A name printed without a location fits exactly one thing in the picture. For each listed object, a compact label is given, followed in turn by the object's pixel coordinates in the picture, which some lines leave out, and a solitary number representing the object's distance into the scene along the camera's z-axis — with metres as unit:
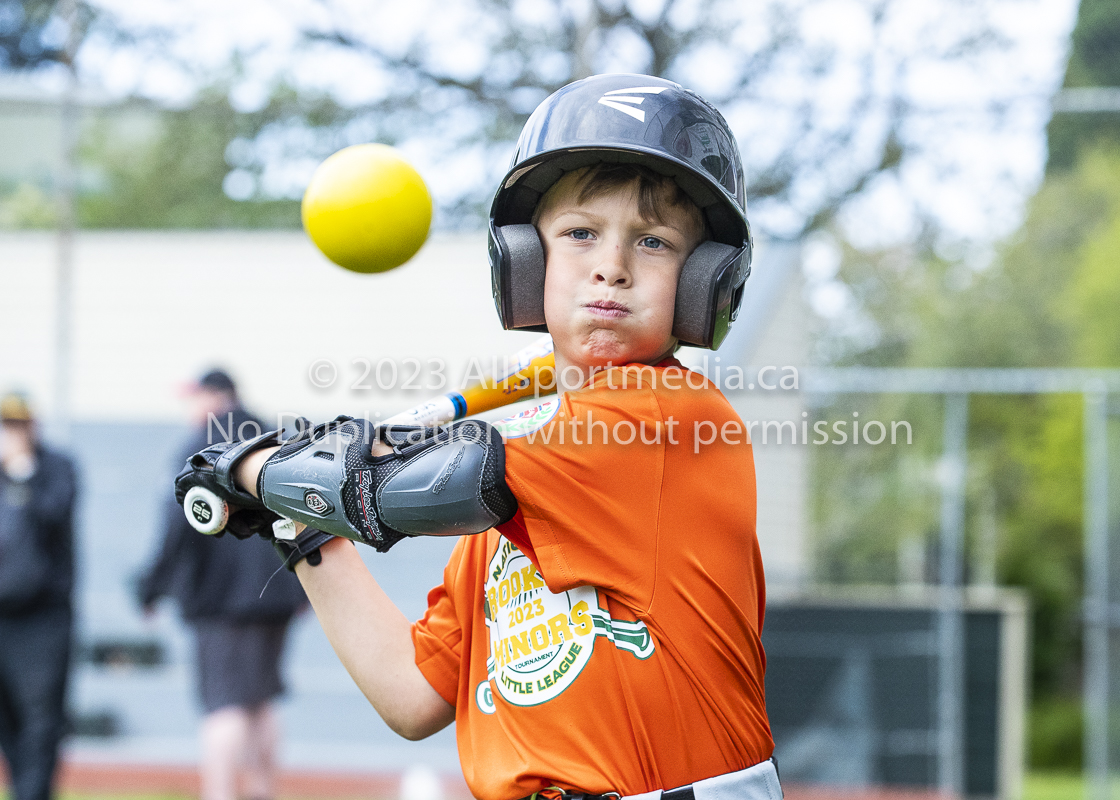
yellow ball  4.04
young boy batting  2.95
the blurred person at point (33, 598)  10.67
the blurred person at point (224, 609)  10.52
